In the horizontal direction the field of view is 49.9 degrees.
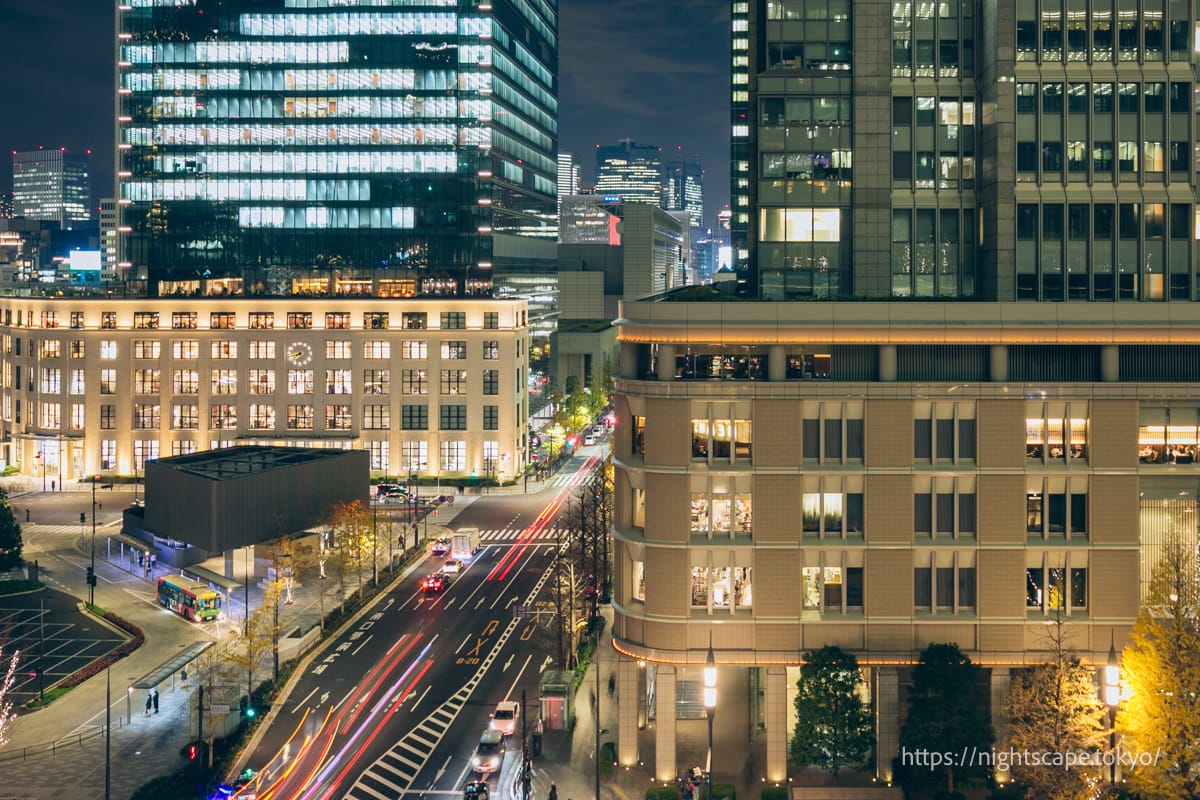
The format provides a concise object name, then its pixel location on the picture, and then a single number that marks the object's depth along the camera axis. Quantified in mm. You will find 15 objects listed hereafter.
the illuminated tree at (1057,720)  57219
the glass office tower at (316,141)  171250
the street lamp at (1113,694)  54219
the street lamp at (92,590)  99938
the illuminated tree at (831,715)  61094
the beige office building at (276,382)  160000
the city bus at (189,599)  96281
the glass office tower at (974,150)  70688
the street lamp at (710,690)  54719
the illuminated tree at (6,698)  70375
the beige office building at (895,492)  63125
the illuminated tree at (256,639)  75000
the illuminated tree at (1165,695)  52469
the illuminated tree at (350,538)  101519
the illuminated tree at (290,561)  100812
